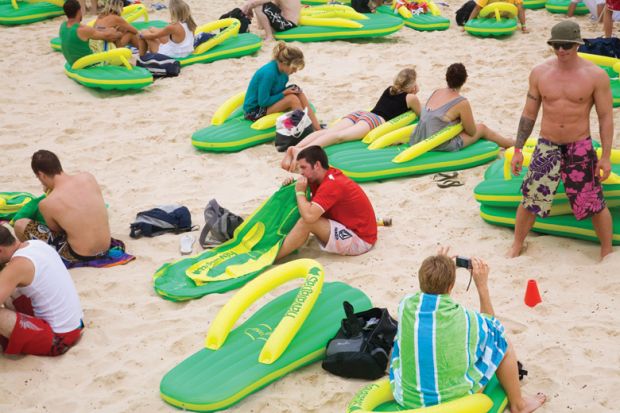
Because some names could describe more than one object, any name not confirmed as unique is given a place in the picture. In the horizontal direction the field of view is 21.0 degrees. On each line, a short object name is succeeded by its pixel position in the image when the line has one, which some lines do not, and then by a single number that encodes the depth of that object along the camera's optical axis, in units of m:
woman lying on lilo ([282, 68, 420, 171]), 16.76
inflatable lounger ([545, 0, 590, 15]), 25.38
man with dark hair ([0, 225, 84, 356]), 10.16
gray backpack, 13.40
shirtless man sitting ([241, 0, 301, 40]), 23.84
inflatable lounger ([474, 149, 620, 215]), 12.26
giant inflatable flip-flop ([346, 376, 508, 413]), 8.41
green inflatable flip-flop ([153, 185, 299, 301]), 12.16
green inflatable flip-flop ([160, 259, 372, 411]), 9.51
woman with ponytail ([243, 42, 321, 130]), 17.35
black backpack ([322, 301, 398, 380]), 9.69
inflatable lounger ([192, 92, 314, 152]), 17.33
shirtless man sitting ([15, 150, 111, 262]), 12.45
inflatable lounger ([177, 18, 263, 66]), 22.45
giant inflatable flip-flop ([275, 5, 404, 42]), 23.68
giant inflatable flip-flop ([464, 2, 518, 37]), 23.32
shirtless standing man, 11.18
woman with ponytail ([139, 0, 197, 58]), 21.55
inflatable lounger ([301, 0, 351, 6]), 26.98
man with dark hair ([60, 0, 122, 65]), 20.50
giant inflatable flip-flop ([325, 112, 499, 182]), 15.51
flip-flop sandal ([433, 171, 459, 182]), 15.51
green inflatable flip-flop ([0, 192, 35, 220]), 14.47
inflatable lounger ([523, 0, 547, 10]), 26.39
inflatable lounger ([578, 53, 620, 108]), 17.67
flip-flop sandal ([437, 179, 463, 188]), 15.23
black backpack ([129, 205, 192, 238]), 13.98
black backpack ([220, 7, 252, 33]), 24.12
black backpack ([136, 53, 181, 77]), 21.59
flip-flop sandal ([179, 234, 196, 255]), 13.38
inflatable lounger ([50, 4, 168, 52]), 24.19
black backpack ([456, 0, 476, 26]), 24.48
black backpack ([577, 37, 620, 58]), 19.18
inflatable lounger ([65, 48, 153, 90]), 20.35
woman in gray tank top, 15.66
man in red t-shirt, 12.56
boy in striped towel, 8.42
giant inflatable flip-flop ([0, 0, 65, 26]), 25.70
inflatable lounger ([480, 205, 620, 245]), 12.47
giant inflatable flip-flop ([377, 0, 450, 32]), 24.71
